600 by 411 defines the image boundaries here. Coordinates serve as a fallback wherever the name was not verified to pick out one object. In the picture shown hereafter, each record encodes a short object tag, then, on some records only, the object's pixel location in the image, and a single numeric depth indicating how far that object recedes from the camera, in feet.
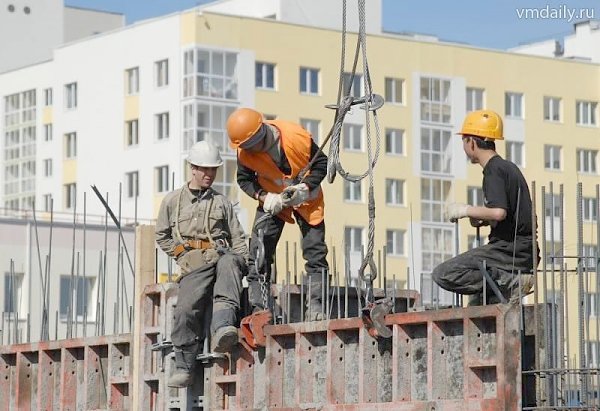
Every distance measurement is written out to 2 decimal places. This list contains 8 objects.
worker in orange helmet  47.93
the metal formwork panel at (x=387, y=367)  39.65
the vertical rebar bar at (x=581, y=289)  39.75
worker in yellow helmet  41.91
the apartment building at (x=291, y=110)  231.30
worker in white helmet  48.11
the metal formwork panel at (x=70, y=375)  53.67
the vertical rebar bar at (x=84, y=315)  66.33
